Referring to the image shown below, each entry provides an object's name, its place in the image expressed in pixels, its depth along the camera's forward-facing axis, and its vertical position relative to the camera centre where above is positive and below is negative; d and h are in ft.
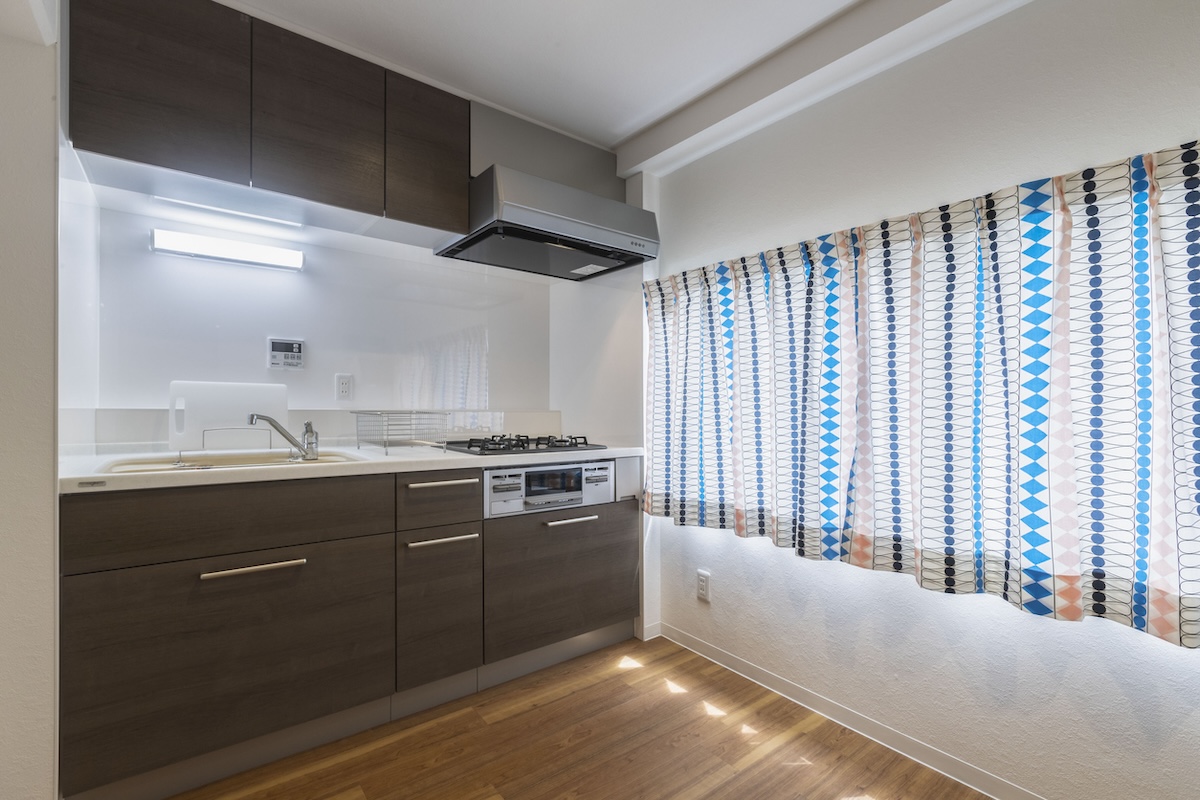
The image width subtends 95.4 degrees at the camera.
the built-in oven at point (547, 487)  6.86 -1.18
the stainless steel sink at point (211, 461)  5.71 -0.69
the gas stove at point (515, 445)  7.32 -0.66
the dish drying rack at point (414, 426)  7.71 -0.39
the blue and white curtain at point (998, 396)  4.17 +0.04
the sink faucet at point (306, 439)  6.25 -0.46
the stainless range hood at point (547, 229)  6.86 +2.30
